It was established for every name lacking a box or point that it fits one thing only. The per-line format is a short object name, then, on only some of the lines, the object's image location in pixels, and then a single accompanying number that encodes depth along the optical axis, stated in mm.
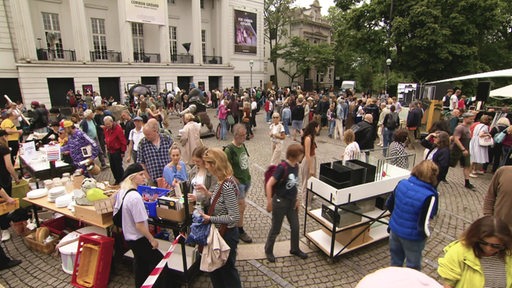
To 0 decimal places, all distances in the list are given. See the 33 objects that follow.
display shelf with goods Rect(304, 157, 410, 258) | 4148
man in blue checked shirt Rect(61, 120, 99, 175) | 6359
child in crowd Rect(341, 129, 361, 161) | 5539
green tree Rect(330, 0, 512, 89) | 20833
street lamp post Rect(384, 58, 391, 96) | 20516
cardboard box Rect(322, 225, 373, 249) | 4453
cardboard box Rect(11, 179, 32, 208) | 5353
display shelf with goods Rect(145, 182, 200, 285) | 3550
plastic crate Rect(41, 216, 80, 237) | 4852
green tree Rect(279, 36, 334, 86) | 36781
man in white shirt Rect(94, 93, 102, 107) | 18016
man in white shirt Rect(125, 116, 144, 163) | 6599
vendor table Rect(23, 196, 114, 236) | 3910
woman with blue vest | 3096
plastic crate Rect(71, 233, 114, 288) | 3752
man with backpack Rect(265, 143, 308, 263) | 3783
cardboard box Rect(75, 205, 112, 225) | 3893
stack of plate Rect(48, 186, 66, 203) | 4562
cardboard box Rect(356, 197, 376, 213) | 4632
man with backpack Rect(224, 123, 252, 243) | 4797
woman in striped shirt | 3146
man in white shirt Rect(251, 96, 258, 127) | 14435
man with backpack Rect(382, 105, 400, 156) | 10066
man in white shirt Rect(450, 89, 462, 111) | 15297
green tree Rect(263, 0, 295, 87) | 39719
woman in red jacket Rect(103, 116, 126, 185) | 6746
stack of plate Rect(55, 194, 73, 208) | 4383
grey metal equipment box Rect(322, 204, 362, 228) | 4216
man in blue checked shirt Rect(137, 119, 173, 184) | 5123
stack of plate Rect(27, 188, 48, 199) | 4688
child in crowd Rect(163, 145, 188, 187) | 4726
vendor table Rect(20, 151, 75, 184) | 5961
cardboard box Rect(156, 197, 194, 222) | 3551
